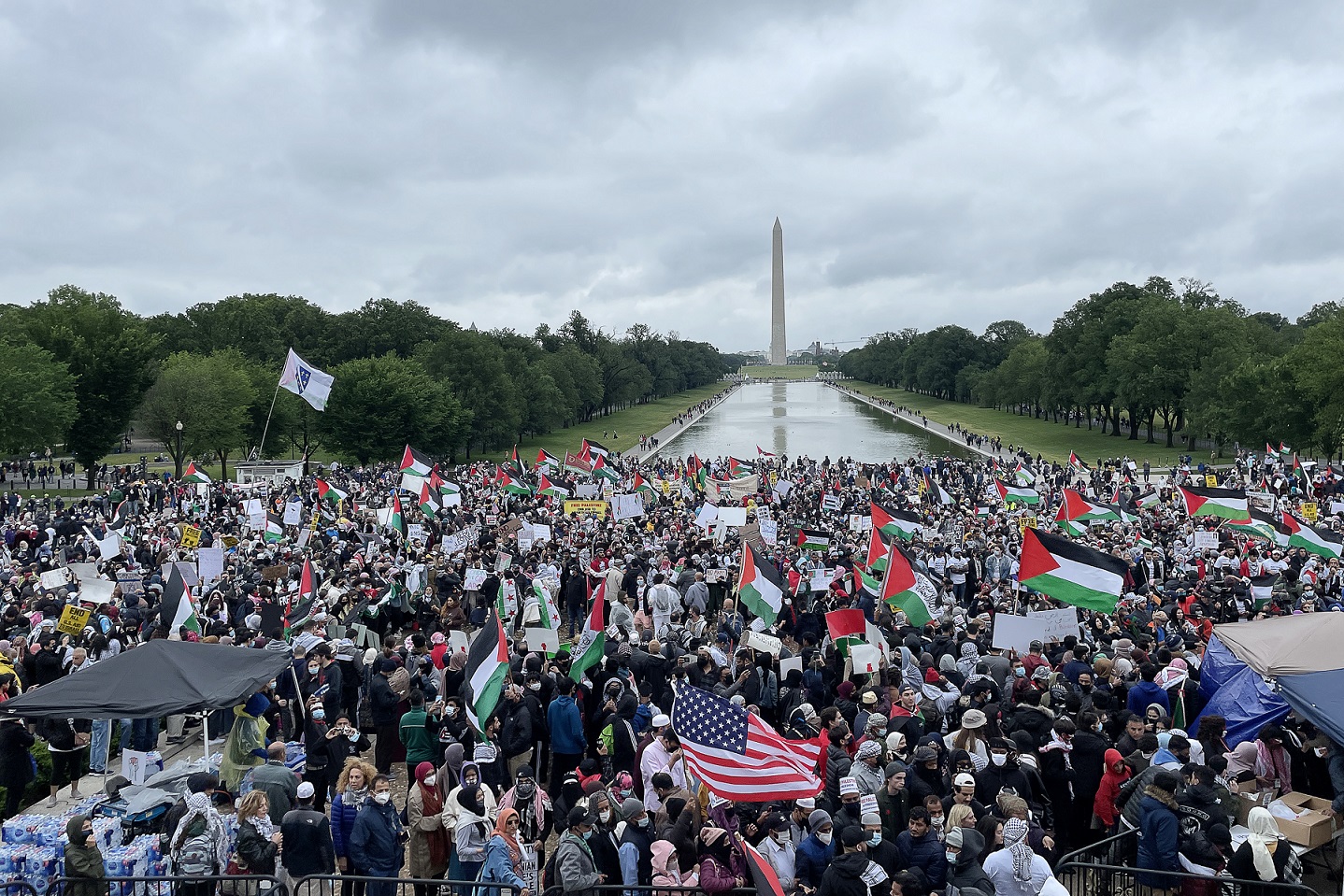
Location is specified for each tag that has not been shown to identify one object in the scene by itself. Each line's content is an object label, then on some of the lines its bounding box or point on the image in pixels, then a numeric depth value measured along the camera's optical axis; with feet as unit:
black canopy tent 29.32
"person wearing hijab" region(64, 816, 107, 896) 24.18
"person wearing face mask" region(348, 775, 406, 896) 25.61
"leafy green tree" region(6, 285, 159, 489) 178.70
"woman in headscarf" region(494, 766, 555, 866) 26.07
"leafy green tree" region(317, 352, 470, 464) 195.93
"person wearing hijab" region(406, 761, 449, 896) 26.71
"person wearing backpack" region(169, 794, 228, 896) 24.50
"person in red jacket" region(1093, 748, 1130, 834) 27.99
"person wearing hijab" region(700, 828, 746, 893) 23.25
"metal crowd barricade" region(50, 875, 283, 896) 24.31
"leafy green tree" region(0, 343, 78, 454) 148.66
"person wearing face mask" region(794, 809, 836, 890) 23.22
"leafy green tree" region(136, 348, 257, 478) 179.73
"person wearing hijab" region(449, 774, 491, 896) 25.17
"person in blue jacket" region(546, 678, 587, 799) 34.14
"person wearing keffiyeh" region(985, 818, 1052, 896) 22.06
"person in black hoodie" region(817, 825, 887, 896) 21.26
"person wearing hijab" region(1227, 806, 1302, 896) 22.93
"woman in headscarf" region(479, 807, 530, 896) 23.31
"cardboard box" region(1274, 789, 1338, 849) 26.89
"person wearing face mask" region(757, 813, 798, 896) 23.81
